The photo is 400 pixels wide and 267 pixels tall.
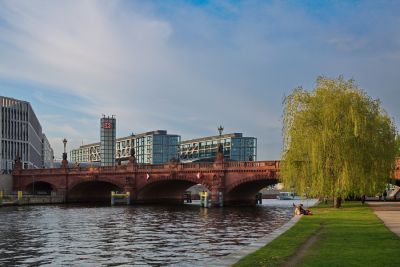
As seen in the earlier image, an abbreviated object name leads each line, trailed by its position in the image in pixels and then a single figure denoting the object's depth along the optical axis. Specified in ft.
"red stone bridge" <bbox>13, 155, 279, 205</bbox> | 295.89
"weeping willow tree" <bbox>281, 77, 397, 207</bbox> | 189.57
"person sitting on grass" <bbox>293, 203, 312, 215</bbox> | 169.99
